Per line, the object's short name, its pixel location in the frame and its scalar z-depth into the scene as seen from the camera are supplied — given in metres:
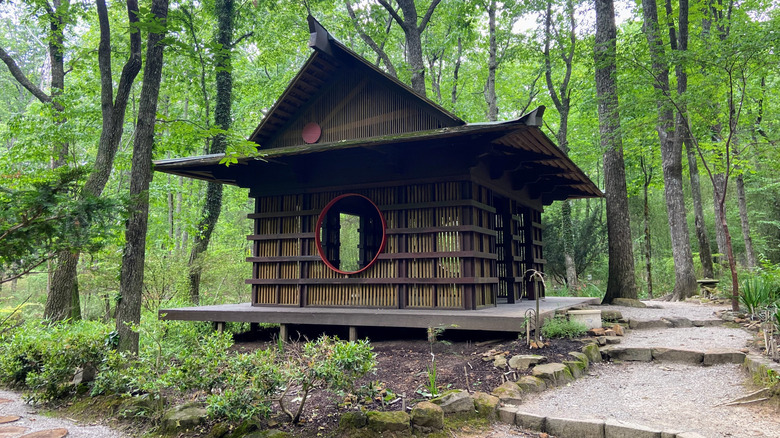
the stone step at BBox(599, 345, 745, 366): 5.27
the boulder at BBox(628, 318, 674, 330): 7.55
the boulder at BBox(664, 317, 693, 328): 7.55
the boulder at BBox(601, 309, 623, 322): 7.65
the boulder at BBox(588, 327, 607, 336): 6.49
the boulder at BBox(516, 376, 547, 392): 4.41
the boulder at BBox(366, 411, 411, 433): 3.34
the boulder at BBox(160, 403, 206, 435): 3.58
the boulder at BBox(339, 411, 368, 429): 3.38
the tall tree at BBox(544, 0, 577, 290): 15.45
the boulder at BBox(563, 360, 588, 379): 5.03
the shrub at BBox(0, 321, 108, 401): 4.57
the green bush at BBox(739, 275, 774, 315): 6.75
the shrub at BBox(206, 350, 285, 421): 3.30
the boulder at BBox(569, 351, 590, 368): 5.32
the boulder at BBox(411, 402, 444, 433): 3.45
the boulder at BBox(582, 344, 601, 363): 5.62
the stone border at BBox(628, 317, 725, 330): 7.54
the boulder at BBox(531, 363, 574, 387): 4.66
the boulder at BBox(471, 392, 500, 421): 3.79
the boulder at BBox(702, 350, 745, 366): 5.20
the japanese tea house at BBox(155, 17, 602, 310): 7.00
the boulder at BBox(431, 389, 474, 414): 3.73
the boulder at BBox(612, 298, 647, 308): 9.68
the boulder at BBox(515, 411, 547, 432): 3.60
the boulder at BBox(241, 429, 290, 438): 3.23
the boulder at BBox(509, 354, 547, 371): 4.96
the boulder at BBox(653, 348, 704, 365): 5.45
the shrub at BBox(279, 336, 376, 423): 3.40
